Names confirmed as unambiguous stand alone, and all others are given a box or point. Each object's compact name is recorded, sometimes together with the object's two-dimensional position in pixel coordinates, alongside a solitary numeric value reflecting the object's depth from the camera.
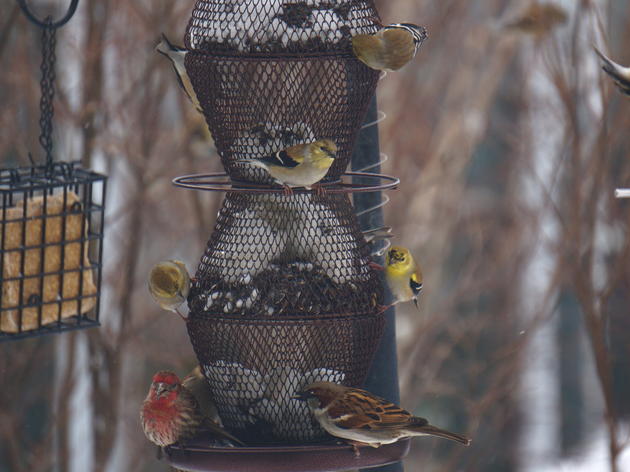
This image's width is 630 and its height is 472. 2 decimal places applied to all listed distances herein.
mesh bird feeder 7.59
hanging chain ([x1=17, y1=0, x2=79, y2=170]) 8.43
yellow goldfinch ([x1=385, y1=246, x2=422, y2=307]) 8.09
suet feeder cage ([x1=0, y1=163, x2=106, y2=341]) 9.50
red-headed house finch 7.55
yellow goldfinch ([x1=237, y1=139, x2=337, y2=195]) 7.22
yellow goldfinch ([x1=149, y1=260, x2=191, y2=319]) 7.85
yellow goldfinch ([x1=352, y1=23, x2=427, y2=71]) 7.41
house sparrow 7.20
